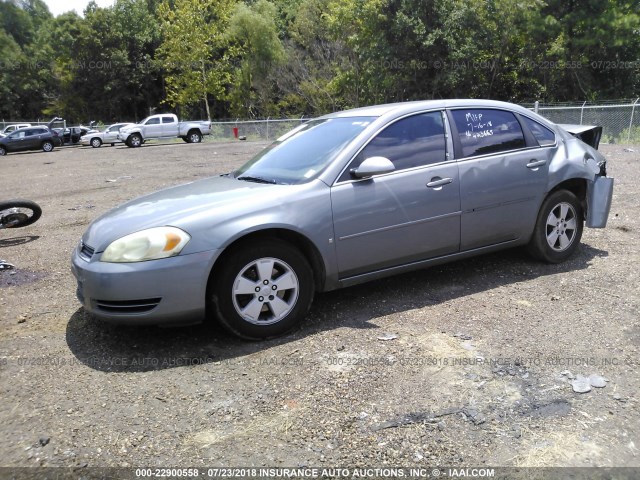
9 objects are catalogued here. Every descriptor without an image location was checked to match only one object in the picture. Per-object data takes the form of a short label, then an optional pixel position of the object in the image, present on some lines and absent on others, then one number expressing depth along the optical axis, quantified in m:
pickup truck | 32.44
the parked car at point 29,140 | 30.00
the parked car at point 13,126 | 41.76
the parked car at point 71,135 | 38.16
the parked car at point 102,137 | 35.06
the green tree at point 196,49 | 45.47
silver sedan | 3.59
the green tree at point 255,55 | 48.00
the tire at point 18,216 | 6.85
